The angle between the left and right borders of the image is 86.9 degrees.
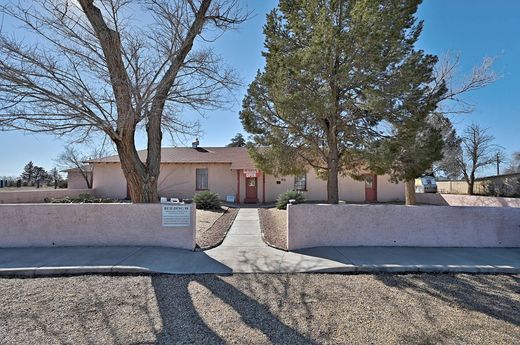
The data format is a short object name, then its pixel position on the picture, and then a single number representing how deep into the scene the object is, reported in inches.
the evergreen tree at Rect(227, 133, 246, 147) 1798.7
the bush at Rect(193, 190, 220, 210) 576.1
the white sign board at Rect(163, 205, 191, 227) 272.5
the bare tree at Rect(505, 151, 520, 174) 1412.2
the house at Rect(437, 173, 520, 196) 742.6
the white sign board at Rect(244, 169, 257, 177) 741.5
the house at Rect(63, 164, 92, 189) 1002.7
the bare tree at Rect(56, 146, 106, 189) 990.1
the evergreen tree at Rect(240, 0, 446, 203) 280.7
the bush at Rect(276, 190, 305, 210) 583.2
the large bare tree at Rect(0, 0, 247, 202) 238.1
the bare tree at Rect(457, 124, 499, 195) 935.7
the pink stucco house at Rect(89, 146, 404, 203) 773.3
